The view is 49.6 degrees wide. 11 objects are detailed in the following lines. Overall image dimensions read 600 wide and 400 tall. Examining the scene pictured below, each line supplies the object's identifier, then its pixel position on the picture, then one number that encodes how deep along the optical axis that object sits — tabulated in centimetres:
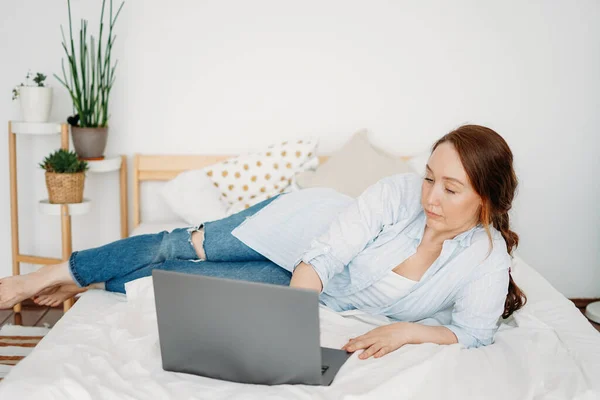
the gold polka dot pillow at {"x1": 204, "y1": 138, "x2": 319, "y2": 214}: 287
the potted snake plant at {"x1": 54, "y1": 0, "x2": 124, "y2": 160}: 280
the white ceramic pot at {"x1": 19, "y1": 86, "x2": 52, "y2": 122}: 277
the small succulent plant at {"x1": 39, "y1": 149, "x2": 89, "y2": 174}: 270
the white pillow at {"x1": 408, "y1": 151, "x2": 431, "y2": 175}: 294
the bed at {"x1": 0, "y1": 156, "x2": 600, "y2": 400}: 137
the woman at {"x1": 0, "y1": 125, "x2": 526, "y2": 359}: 166
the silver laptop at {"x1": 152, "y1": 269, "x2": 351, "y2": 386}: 129
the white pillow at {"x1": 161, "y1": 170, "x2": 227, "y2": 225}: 279
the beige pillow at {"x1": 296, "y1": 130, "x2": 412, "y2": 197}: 277
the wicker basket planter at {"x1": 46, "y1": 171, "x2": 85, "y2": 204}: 271
